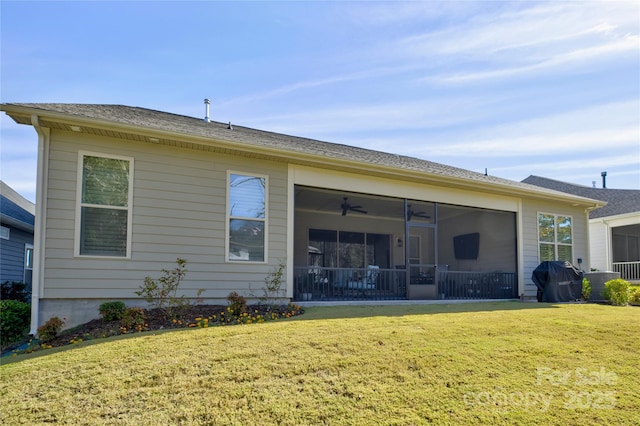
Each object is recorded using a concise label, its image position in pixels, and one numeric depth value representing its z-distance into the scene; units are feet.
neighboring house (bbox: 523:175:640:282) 56.85
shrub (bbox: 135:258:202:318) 22.90
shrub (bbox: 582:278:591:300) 38.04
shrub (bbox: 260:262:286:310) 26.96
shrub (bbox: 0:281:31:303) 31.63
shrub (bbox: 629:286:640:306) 35.91
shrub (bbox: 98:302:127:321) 21.26
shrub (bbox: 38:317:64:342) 18.93
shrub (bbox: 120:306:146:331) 20.04
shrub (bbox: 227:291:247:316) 23.28
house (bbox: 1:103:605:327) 22.62
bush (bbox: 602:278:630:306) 35.09
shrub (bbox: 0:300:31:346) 21.22
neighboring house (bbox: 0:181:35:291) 36.47
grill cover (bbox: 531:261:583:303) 35.58
